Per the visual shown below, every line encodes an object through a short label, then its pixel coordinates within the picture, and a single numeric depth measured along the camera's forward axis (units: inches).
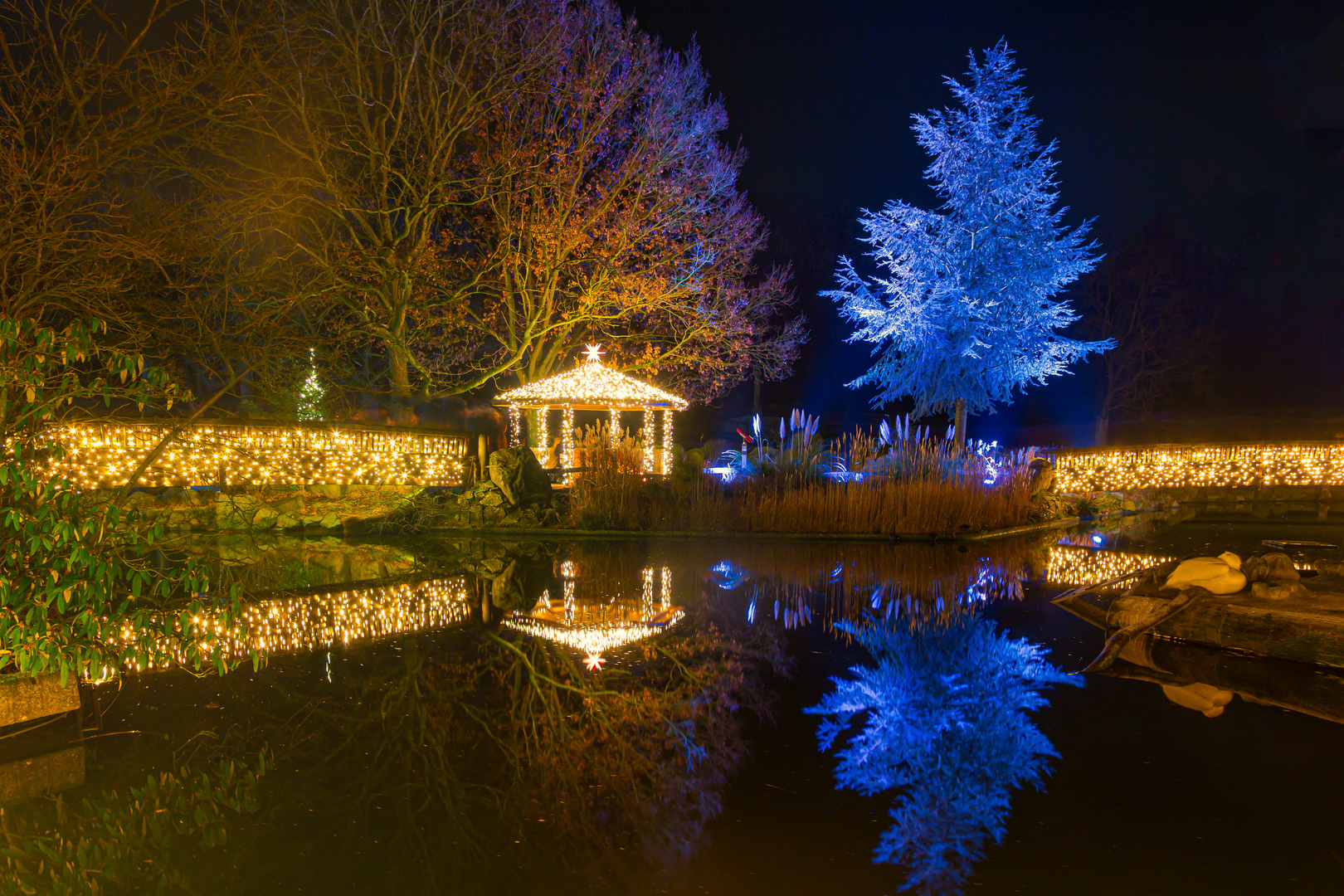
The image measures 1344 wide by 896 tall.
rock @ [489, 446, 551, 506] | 480.7
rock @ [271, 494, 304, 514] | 470.6
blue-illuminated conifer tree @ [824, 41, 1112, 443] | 811.4
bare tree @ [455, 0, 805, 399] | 660.7
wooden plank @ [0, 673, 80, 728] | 153.5
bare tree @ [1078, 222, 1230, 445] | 1326.3
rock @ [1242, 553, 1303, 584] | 227.5
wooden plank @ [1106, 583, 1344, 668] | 196.5
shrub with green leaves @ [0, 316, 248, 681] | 137.1
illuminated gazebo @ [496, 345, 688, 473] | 637.3
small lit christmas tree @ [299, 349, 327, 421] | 716.0
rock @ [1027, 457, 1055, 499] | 530.0
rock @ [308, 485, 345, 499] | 514.9
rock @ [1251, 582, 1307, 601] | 216.8
